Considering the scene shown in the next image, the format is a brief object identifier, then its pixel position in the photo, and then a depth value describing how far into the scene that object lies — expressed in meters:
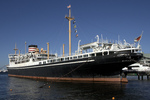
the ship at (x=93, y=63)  37.66
